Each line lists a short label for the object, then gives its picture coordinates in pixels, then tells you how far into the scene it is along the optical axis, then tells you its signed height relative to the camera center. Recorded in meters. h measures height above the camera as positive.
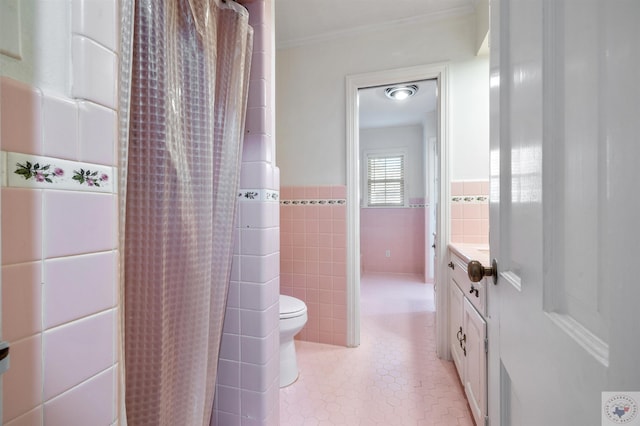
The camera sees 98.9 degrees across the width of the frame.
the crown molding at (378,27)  1.90 +1.38
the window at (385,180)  4.50 +0.52
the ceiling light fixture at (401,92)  2.94 +1.33
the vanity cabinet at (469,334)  1.11 -0.61
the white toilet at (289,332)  1.59 -0.70
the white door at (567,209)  0.28 +0.00
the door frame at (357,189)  1.96 +0.17
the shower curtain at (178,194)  0.71 +0.06
